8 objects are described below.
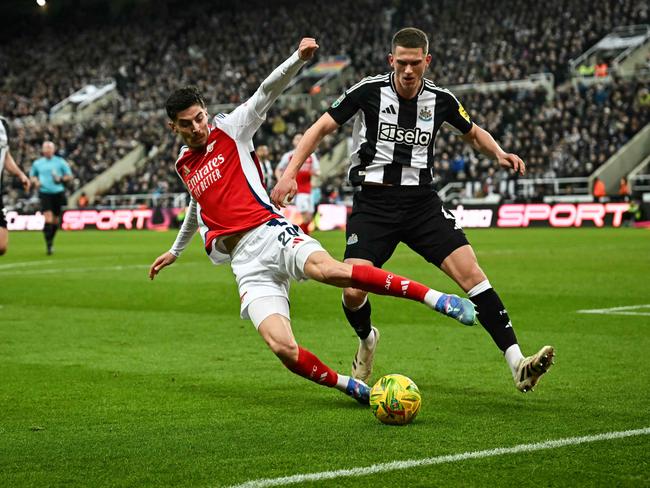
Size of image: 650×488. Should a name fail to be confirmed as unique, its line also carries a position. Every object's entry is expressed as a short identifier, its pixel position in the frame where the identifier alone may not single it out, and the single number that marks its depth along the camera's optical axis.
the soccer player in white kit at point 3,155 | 11.47
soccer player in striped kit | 6.39
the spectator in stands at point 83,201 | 44.25
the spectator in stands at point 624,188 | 32.76
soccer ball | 5.41
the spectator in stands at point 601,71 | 38.16
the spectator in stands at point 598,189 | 33.38
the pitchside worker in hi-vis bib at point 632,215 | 29.23
